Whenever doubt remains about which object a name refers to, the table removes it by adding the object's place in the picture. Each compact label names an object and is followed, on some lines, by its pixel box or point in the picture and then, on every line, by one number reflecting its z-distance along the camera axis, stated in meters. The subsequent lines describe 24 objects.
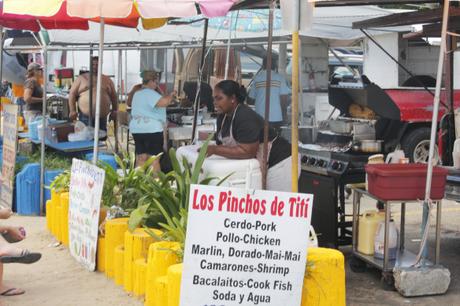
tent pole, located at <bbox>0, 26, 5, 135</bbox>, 8.69
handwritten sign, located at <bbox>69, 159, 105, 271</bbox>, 6.38
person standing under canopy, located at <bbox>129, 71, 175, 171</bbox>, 10.11
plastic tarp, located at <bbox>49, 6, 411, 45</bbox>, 12.66
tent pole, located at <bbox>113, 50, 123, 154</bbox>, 12.98
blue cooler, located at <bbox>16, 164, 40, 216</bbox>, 9.23
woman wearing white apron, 6.29
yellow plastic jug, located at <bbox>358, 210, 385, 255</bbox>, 6.19
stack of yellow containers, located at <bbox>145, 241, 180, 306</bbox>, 4.99
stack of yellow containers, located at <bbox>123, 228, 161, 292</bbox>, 5.66
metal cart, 5.85
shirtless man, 12.06
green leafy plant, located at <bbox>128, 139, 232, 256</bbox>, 5.80
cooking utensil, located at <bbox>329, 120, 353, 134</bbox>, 7.02
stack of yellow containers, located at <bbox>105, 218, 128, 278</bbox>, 6.19
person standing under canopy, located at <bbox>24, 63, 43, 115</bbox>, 13.23
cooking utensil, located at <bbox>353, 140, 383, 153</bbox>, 6.72
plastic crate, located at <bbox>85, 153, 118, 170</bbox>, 9.58
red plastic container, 5.73
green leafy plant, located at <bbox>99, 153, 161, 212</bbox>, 6.74
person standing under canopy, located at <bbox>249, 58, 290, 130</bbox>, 11.17
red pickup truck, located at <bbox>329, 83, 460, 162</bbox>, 11.71
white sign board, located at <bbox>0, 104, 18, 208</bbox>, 9.06
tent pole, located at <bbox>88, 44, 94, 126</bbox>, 11.81
